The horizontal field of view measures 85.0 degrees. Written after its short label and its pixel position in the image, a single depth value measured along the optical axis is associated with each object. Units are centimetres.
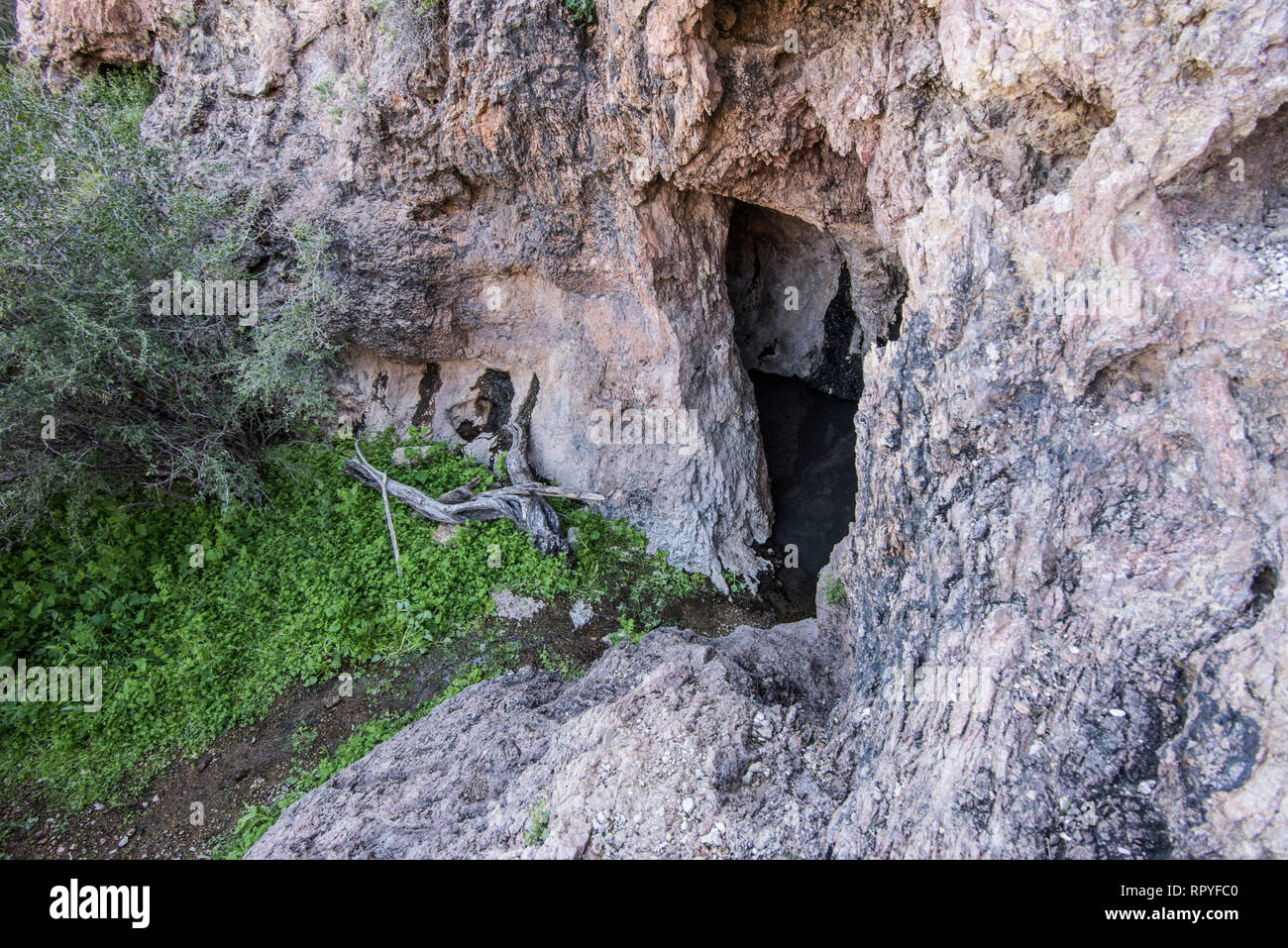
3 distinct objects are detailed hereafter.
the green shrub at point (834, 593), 575
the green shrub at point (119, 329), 592
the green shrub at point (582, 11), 591
